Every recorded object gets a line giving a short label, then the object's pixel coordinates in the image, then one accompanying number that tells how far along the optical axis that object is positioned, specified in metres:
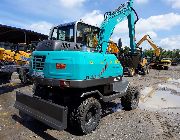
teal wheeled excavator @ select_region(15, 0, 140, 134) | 3.14
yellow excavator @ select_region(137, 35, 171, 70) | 15.45
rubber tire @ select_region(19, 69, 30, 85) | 6.38
